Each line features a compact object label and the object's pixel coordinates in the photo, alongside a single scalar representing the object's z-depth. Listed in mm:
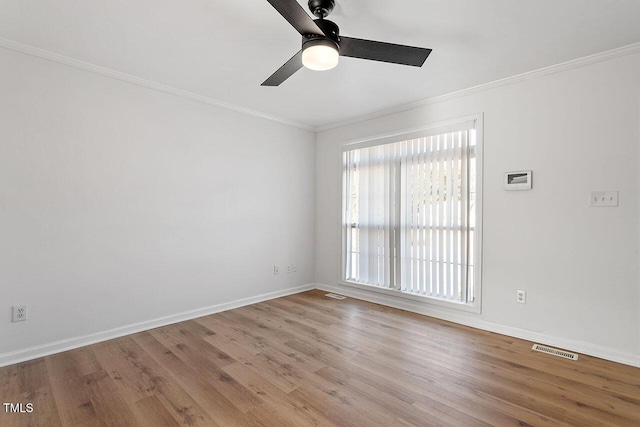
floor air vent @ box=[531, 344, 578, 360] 2518
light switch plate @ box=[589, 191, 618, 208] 2482
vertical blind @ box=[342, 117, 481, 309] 3270
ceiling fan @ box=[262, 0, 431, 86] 1729
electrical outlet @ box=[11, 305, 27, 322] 2405
